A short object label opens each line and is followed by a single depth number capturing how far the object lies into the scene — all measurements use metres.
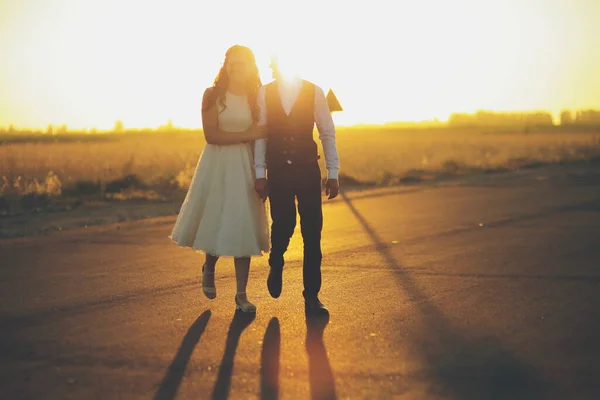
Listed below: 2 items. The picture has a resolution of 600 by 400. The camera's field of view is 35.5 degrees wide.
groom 7.42
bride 7.53
